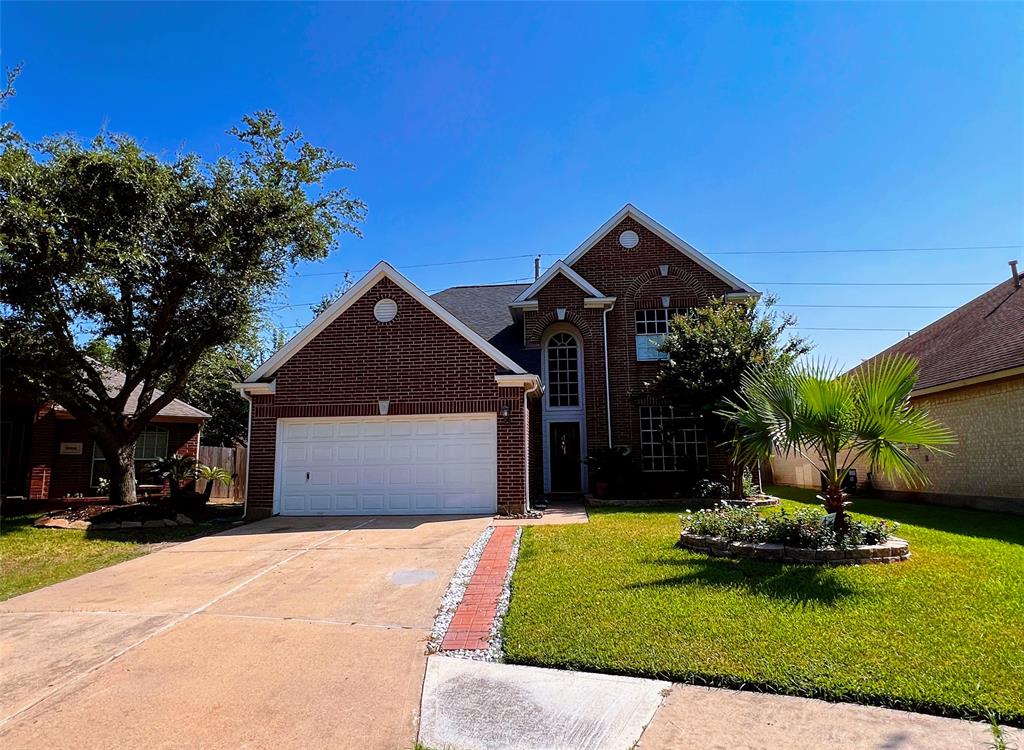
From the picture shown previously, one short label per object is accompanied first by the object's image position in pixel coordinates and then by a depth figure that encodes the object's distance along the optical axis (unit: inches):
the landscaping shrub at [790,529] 274.2
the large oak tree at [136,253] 447.8
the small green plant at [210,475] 588.1
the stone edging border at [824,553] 263.6
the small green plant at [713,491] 561.0
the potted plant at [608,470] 589.6
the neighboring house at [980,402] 469.4
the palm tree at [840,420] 265.6
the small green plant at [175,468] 548.7
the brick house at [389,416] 486.9
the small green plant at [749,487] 571.5
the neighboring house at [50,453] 634.7
